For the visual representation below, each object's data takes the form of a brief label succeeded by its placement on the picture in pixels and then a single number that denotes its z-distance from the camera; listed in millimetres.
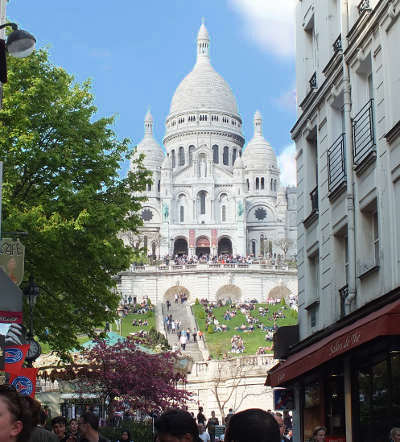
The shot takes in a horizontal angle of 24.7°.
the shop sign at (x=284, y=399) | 21562
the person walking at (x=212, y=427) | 30072
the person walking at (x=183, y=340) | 62219
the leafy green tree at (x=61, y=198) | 21281
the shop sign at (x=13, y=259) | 14172
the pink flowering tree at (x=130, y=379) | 36250
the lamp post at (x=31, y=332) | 18078
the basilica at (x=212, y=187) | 129375
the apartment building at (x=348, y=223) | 14188
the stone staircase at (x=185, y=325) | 61438
